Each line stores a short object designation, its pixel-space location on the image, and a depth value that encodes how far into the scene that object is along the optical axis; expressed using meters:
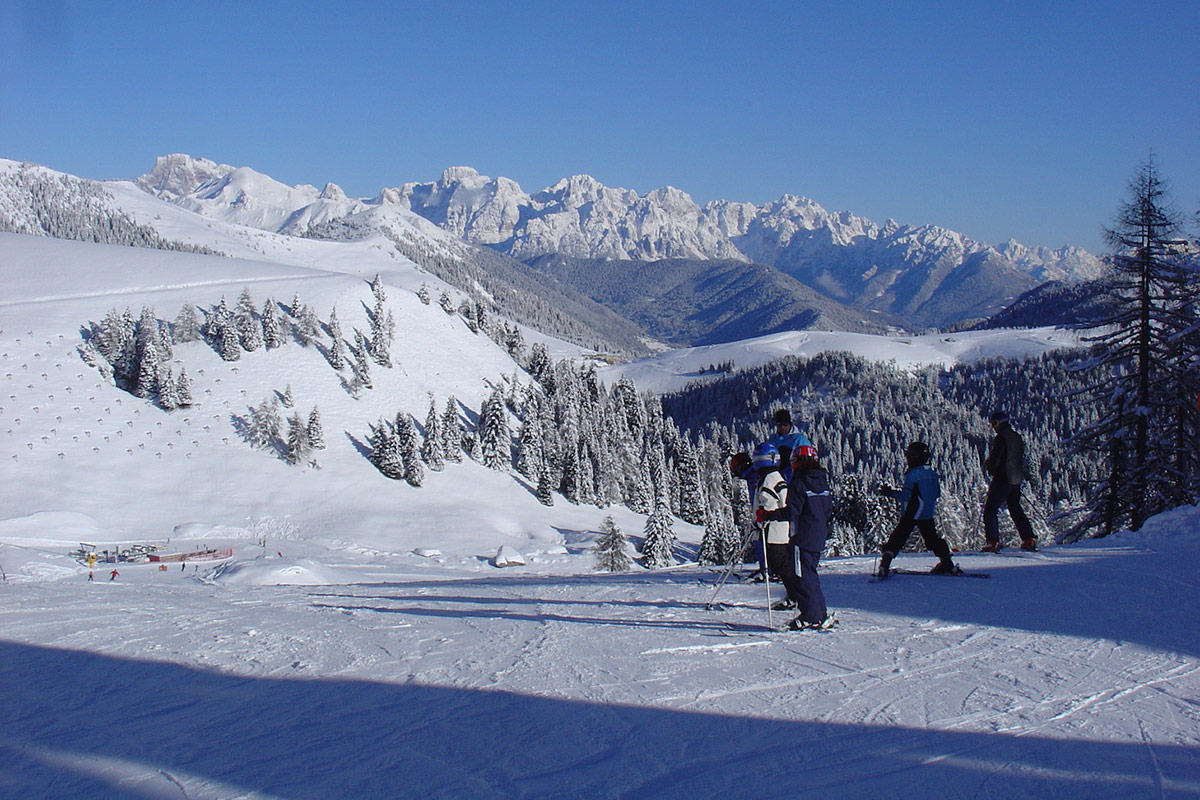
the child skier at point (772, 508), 8.52
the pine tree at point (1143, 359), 20.34
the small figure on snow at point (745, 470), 9.65
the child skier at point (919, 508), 11.98
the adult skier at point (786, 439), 9.57
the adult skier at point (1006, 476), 14.05
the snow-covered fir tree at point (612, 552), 42.69
